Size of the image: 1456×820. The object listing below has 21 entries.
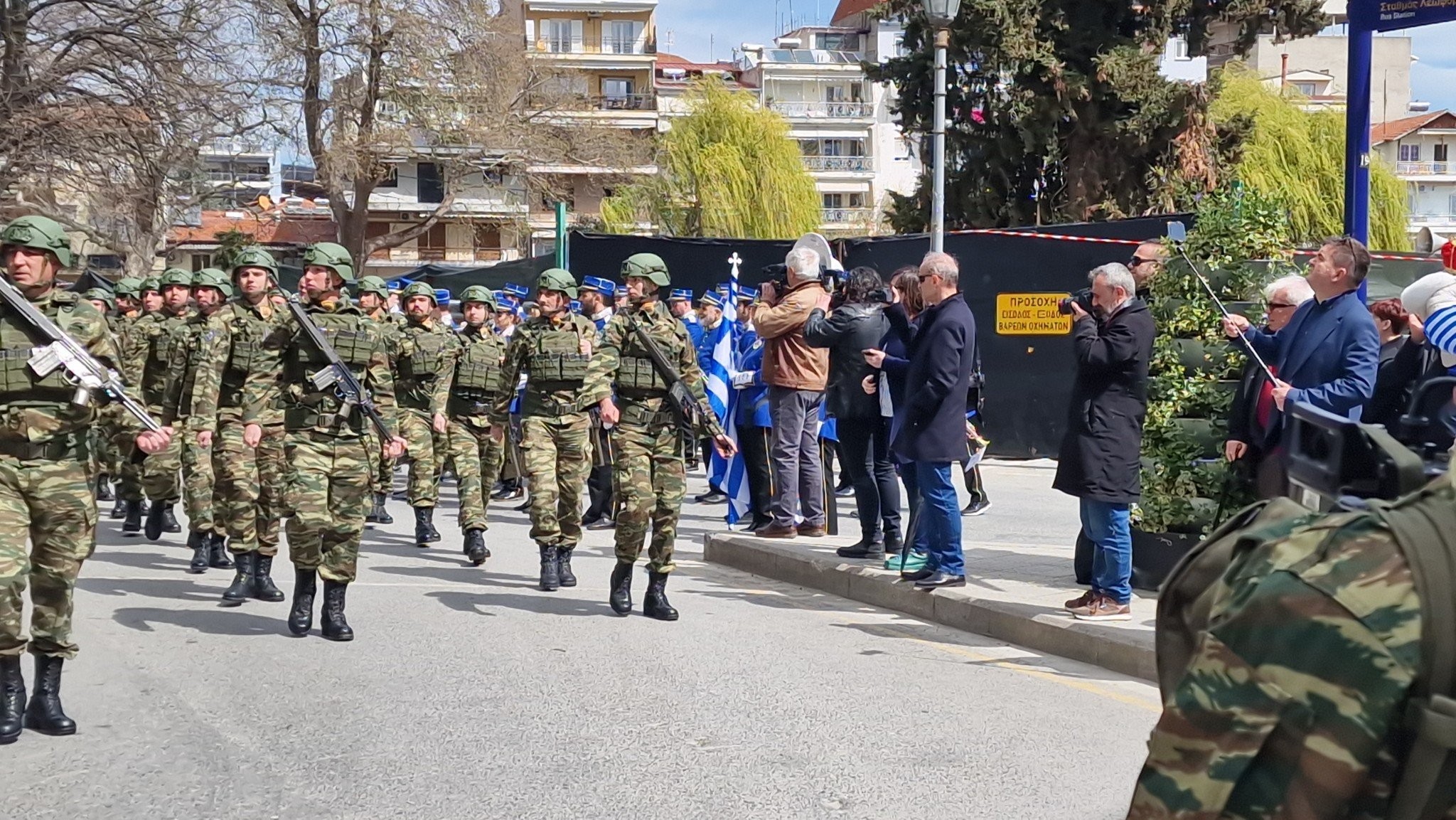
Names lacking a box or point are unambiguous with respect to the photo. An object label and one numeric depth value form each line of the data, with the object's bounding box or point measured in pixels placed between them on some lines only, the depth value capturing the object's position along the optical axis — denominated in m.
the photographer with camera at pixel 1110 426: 7.67
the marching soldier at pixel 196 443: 10.88
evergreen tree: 25.72
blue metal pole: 9.81
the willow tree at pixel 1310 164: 39.78
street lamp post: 13.41
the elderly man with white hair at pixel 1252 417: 7.42
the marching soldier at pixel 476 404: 11.59
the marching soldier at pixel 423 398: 12.29
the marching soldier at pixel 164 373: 12.17
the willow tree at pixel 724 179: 54.59
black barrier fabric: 16.45
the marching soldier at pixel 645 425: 8.66
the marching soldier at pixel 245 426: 9.38
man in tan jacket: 11.30
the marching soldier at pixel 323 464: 8.17
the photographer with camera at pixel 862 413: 10.20
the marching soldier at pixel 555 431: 9.80
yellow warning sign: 16.59
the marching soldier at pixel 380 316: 12.97
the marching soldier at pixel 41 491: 6.11
